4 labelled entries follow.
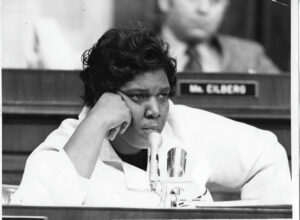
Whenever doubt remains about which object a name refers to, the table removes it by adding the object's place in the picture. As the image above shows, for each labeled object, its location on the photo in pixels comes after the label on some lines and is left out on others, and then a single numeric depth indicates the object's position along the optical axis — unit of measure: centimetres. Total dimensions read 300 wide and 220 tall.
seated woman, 468
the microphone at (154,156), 474
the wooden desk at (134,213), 433
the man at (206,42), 538
